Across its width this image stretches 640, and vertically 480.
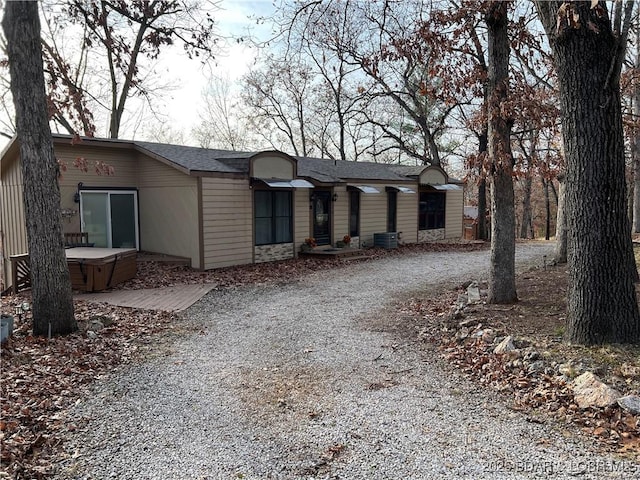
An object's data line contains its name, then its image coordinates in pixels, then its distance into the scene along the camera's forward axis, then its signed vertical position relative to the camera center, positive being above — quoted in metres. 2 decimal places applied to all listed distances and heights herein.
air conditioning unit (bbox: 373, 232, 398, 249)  16.67 -0.83
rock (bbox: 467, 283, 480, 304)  7.54 -1.32
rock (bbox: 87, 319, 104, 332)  6.36 -1.46
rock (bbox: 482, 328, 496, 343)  5.32 -1.36
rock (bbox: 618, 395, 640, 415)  3.49 -1.40
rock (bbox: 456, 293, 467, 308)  7.31 -1.39
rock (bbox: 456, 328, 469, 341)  5.71 -1.43
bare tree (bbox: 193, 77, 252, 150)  31.52 +6.07
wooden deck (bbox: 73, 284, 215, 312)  8.08 -1.46
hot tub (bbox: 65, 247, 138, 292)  9.09 -1.00
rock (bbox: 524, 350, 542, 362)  4.54 -1.35
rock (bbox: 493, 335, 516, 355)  4.86 -1.35
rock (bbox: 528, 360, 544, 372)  4.37 -1.39
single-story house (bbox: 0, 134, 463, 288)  11.67 +0.41
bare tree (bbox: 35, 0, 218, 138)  7.10 +2.80
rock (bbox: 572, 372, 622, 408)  3.67 -1.40
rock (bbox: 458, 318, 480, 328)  6.03 -1.35
